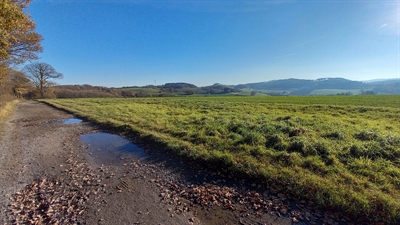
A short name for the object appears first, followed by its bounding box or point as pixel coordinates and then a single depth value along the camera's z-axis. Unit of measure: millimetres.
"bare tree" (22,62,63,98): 57125
